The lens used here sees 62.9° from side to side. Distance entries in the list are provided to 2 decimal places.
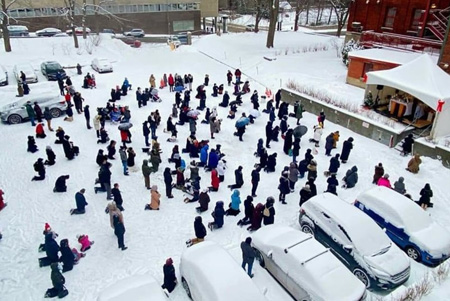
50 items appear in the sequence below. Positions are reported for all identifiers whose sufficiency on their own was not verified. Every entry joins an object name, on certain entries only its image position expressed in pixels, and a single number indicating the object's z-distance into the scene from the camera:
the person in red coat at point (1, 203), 12.91
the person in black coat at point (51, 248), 10.07
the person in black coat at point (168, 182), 13.21
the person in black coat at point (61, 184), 13.70
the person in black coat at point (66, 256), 9.96
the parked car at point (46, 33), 39.78
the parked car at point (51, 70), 26.25
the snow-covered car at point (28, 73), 25.30
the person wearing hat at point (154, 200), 12.69
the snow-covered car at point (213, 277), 8.10
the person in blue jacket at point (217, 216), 11.75
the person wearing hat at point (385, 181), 13.59
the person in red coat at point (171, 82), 24.36
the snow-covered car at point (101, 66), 28.41
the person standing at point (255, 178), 13.46
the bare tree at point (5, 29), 29.77
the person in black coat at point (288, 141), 16.67
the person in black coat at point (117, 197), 12.45
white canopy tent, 16.92
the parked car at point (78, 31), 40.06
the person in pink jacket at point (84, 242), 10.99
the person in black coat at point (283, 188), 13.15
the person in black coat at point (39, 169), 14.31
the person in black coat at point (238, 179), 13.97
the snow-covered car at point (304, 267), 8.62
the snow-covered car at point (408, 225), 10.66
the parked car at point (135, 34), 42.91
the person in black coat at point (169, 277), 9.38
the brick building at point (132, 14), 45.47
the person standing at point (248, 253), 9.70
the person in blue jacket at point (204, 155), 15.55
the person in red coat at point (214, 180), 13.87
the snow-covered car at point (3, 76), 24.88
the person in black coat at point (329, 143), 16.69
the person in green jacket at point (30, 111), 18.66
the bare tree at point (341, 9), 42.16
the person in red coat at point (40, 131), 17.52
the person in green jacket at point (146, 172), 13.80
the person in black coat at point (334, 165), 15.07
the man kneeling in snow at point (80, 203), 12.43
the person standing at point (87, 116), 18.27
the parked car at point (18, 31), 39.34
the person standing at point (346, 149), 16.05
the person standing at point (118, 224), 10.80
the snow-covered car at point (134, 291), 7.86
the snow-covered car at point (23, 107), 19.12
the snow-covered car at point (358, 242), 9.66
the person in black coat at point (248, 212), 11.97
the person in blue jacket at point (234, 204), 12.45
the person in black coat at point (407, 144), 16.91
